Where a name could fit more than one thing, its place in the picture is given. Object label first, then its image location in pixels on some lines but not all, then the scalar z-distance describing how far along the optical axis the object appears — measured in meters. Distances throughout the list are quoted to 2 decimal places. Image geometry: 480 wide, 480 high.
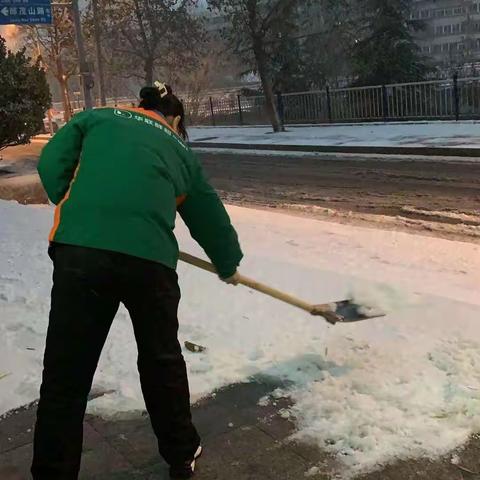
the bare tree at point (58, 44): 31.36
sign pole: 20.88
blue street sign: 17.89
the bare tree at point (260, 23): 21.31
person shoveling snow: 2.33
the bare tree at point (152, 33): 25.86
